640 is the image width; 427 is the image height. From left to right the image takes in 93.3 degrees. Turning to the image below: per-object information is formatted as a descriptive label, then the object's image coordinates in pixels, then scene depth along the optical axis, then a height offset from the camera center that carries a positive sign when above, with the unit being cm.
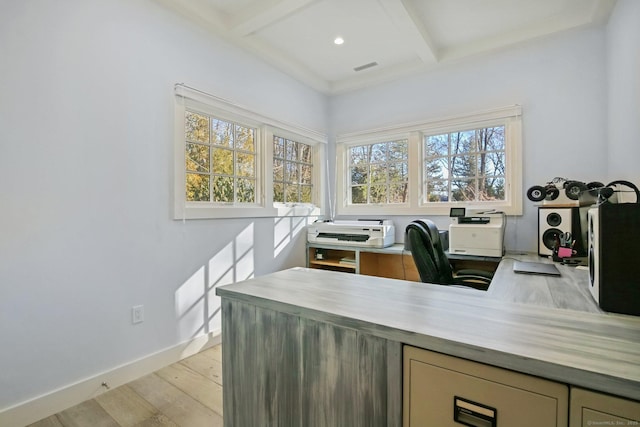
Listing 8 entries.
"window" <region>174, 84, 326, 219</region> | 239 +47
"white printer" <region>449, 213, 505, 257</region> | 248 -22
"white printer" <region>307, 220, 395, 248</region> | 312 -26
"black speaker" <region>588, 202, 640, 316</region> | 92 -16
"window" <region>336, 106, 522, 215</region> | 294 +48
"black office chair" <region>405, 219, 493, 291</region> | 194 -35
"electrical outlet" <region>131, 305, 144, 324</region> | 206 -70
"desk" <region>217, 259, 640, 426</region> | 65 -33
